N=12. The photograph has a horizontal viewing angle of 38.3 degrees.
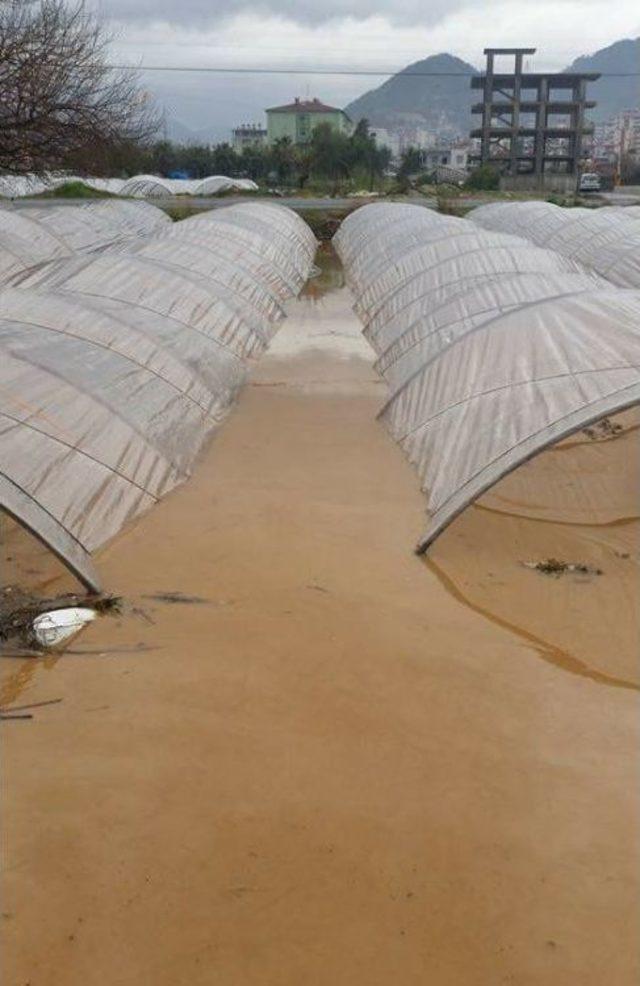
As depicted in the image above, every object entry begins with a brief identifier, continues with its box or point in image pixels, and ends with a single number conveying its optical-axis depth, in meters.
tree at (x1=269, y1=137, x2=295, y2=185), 53.66
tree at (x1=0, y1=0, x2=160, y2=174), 12.86
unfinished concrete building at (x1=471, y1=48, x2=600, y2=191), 66.00
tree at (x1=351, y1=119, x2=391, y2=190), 54.53
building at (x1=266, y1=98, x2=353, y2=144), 102.70
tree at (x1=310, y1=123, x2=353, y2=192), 53.25
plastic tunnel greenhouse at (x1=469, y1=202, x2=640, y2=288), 17.78
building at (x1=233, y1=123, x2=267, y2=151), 127.19
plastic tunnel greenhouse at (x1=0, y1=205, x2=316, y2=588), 7.78
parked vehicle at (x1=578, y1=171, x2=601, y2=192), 51.16
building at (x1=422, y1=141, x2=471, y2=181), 68.82
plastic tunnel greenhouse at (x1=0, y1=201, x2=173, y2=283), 17.80
